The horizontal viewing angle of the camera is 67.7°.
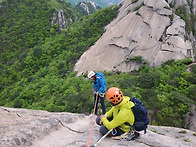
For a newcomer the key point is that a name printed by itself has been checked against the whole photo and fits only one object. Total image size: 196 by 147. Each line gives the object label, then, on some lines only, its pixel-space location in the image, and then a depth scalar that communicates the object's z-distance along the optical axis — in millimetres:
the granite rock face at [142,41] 16828
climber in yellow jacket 3350
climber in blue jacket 6016
